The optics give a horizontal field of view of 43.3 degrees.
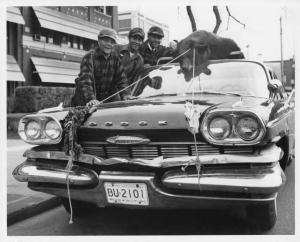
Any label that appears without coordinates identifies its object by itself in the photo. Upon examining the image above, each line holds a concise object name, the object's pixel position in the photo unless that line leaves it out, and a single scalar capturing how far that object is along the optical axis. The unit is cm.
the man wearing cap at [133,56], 498
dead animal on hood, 375
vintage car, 246
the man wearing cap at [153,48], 520
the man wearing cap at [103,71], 437
